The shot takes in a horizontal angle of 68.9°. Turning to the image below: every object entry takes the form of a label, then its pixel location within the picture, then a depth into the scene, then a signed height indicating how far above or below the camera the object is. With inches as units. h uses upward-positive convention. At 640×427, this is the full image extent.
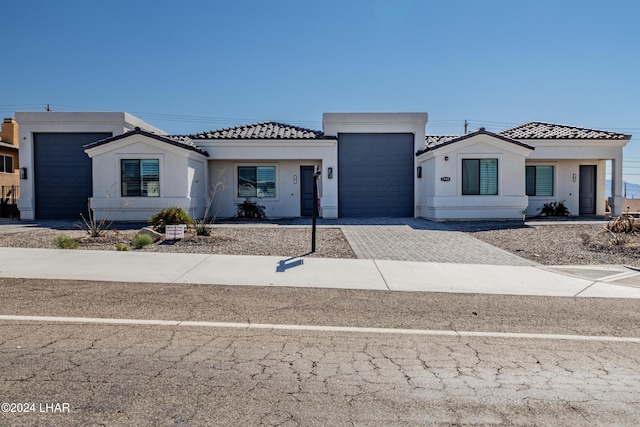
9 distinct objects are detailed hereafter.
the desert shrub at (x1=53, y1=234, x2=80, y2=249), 455.5 -41.3
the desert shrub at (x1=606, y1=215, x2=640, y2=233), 585.3 -31.7
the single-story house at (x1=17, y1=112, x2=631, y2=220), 865.5 +65.6
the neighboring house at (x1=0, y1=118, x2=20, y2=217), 1218.6 +116.4
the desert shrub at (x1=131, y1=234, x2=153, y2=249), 463.2 -40.4
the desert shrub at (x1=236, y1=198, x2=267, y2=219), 871.7 -19.0
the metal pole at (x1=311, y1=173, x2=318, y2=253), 453.1 -2.7
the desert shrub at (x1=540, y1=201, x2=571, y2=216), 904.3 -17.6
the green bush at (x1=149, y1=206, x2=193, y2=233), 574.6 -21.4
